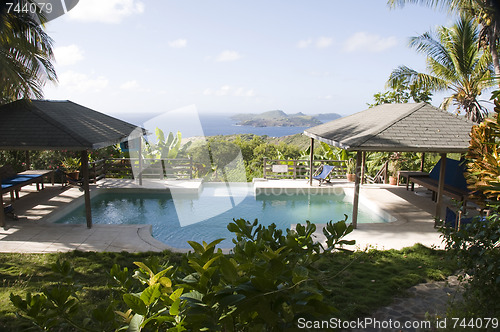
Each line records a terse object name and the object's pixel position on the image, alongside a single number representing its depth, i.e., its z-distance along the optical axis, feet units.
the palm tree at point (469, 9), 36.42
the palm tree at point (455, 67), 50.14
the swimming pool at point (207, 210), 31.09
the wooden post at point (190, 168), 47.62
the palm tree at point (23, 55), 28.37
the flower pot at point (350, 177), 46.94
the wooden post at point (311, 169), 43.91
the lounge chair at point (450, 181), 30.17
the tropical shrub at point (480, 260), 9.90
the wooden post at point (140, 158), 44.67
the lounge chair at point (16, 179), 31.15
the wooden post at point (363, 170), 44.78
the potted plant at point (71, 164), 43.40
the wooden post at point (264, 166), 47.77
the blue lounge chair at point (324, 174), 43.48
